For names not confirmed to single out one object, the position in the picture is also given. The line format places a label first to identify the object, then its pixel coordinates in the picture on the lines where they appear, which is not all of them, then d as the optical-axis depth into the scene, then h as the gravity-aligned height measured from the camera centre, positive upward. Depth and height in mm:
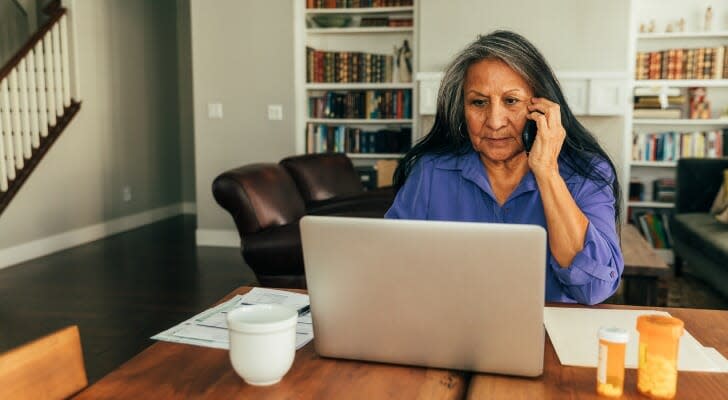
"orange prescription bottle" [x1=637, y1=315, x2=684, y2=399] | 887 -313
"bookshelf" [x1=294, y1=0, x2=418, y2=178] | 5770 +373
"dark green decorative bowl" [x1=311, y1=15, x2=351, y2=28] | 5758 +891
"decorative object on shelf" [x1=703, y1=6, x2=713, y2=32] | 5156 +814
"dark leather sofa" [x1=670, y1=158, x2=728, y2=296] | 4148 -644
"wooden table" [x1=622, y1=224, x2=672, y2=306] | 2969 -692
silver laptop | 884 -233
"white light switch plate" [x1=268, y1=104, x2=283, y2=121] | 5719 +97
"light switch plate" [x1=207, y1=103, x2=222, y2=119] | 5836 +116
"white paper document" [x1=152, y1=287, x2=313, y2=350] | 1143 -369
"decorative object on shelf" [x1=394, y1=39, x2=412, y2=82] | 5797 +535
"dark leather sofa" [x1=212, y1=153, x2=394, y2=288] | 3344 -515
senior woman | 1291 -105
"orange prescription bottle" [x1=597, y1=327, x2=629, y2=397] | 897 -322
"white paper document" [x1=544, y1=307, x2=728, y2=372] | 1019 -360
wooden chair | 877 -342
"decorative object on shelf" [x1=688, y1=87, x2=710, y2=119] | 5176 +145
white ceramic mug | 918 -313
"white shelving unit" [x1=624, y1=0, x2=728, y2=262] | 5145 +335
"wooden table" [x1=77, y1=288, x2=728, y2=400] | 922 -374
